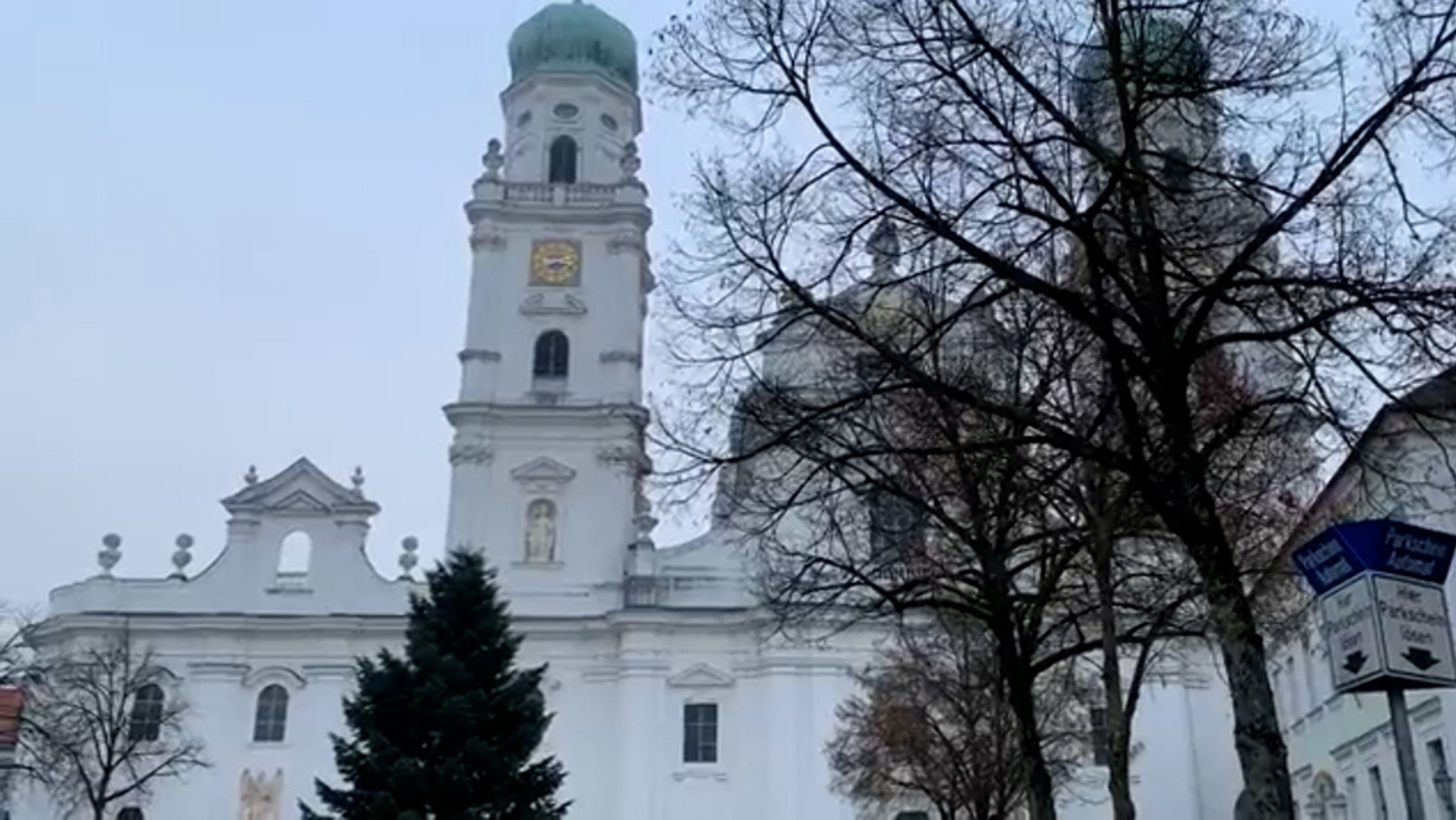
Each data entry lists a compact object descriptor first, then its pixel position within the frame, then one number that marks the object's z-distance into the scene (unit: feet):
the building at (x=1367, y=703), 38.86
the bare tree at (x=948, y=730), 81.41
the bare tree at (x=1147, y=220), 35.94
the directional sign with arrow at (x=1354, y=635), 20.75
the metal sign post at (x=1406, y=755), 19.81
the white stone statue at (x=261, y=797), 144.87
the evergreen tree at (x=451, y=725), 69.82
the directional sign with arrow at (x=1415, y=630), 20.70
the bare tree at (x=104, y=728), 114.42
